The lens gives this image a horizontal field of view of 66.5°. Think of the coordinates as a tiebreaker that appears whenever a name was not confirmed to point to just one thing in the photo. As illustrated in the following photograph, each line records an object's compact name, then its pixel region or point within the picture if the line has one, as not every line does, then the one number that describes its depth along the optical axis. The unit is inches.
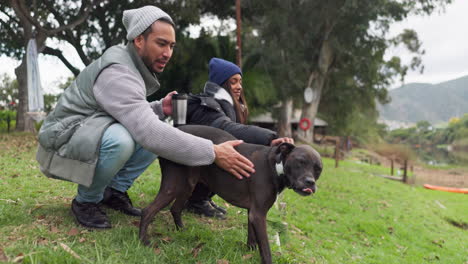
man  104.4
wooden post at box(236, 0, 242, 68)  516.4
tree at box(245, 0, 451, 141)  852.0
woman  134.9
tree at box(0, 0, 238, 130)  593.6
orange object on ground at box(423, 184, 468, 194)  728.7
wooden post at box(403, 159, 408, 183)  720.3
